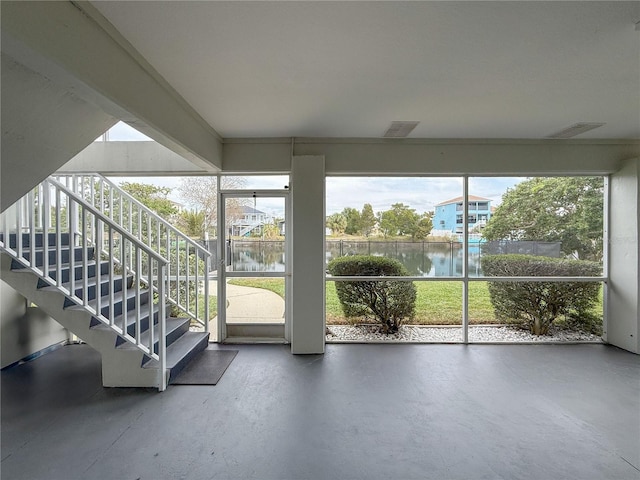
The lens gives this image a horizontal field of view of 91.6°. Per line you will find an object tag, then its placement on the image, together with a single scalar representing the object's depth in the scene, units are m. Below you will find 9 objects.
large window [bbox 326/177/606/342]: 4.43
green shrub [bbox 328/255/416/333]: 4.45
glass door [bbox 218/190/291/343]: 4.43
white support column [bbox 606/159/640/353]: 4.03
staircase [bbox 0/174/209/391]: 2.95
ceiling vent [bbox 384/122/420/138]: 3.66
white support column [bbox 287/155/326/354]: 4.00
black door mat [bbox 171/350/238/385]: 3.18
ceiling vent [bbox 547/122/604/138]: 3.63
